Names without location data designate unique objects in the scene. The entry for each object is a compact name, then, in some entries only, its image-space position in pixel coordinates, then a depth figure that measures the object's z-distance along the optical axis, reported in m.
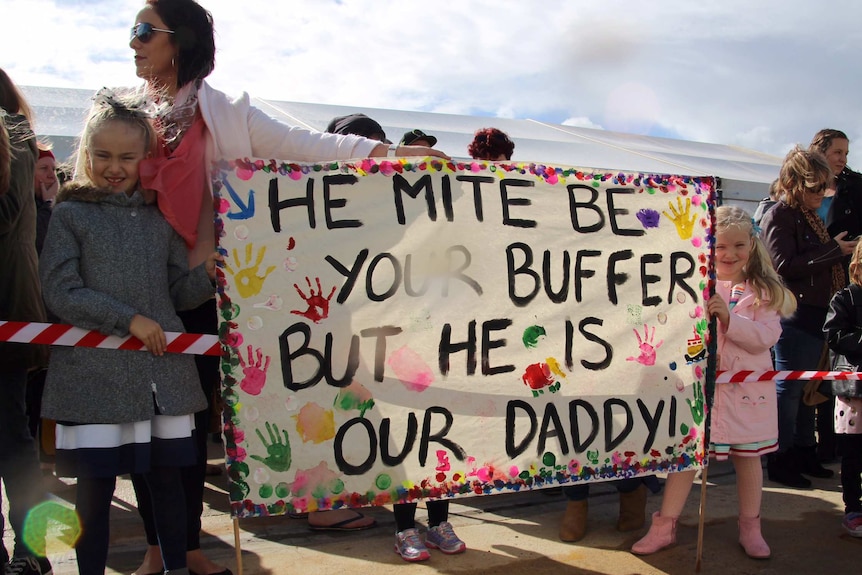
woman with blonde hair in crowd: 4.65
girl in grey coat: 2.49
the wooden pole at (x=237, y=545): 2.62
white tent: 8.04
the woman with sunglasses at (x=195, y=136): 2.71
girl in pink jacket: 3.48
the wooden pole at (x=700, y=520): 3.23
